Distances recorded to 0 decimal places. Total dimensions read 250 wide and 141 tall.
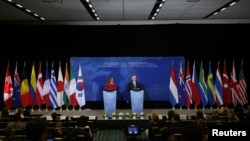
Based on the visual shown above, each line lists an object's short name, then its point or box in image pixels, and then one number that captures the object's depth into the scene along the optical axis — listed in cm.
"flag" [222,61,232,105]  1903
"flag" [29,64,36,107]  1922
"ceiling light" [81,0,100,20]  1409
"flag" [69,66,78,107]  1889
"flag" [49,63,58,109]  1871
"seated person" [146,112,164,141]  1054
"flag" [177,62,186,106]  1922
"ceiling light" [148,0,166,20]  1427
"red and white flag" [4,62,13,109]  1891
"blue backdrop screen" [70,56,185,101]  2022
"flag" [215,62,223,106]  1881
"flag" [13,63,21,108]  1917
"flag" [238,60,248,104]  1888
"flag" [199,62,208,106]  1884
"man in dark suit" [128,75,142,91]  1871
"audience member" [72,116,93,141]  941
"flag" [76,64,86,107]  1900
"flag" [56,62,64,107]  1881
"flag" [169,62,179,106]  1897
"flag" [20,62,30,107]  1884
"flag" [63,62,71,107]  1886
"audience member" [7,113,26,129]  1088
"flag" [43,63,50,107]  1892
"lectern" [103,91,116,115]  1766
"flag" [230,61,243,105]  1886
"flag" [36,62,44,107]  1889
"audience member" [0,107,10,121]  1278
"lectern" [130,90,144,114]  1766
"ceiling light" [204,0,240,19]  1441
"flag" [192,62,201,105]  1896
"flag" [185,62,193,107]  1883
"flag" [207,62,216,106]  1897
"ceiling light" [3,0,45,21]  1412
